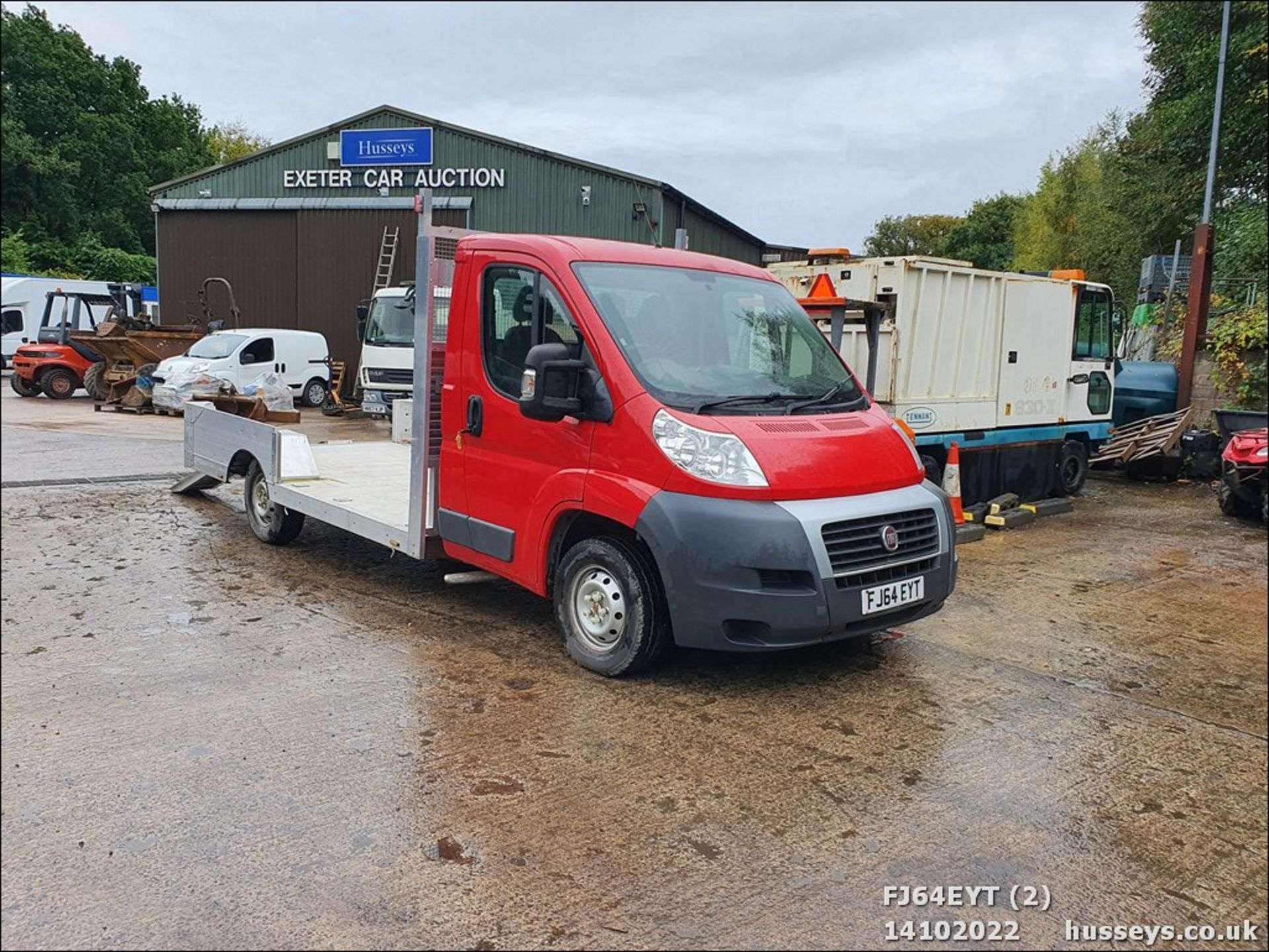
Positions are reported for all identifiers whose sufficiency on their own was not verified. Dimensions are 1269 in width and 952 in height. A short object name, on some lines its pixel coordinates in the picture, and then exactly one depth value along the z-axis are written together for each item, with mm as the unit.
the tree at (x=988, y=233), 56375
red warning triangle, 8547
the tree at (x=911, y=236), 66625
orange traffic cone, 9180
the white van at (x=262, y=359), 18312
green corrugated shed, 21172
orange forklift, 19969
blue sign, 22000
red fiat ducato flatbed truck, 4348
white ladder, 22219
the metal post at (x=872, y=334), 6832
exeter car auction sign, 21781
